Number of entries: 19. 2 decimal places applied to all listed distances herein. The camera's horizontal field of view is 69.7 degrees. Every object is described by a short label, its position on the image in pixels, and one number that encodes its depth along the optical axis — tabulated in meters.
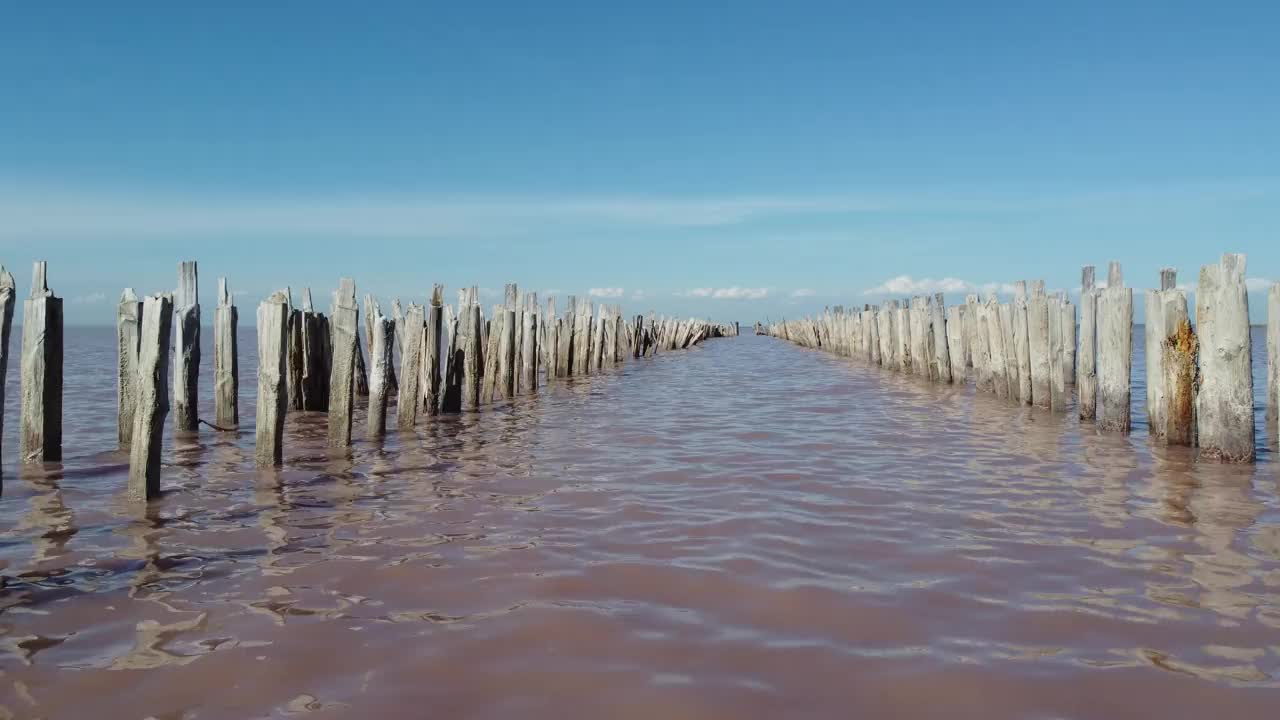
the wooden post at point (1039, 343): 10.59
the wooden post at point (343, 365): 8.05
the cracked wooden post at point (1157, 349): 8.03
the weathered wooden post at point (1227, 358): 7.05
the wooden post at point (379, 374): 8.81
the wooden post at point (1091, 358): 9.45
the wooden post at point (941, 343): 15.93
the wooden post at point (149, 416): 5.97
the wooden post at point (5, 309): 5.31
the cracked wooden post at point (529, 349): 14.75
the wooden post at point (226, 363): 9.84
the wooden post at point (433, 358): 10.36
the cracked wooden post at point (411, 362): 9.82
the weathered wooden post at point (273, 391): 7.31
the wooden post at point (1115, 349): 8.62
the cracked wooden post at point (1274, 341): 7.55
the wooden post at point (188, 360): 8.36
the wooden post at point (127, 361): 7.49
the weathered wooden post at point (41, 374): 7.21
